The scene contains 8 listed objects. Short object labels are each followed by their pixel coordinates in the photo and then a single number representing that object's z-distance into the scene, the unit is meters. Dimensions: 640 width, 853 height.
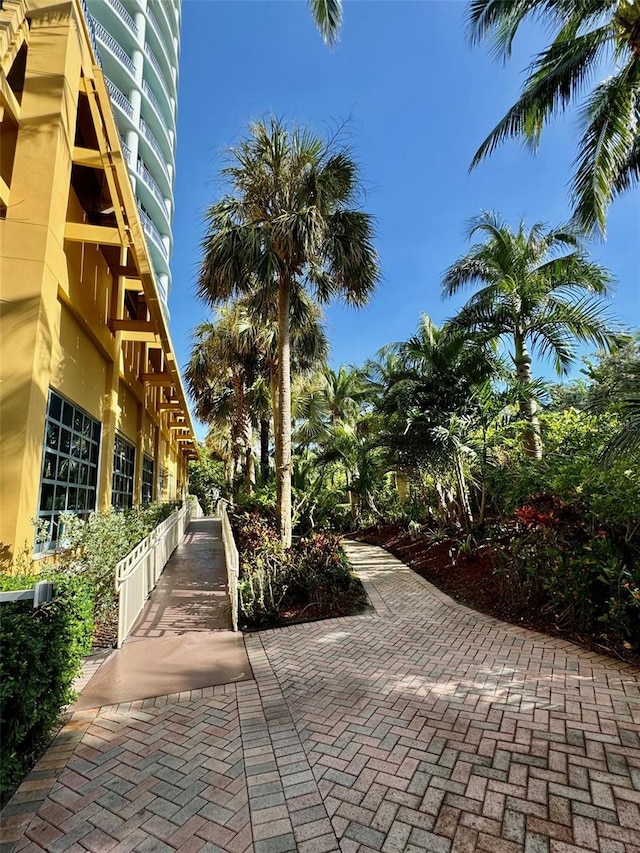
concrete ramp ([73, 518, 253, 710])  4.12
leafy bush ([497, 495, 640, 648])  4.72
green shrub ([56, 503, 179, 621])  5.88
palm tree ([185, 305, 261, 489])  13.88
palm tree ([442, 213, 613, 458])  9.90
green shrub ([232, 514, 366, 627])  6.32
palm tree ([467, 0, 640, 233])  7.31
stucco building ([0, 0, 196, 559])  5.18
